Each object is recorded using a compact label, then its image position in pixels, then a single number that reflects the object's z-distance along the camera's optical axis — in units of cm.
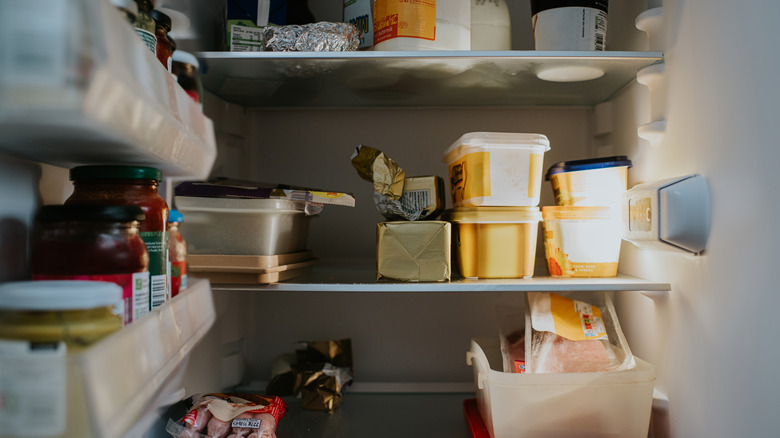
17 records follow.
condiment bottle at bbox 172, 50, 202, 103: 91
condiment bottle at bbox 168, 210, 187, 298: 82
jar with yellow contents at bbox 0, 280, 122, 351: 39
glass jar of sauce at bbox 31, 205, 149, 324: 52
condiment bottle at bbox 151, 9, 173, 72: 74
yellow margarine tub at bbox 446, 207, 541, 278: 122
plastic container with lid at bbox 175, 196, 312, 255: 116
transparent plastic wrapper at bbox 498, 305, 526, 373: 122
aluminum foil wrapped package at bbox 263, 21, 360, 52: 122
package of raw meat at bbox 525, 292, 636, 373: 118
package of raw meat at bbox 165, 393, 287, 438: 107
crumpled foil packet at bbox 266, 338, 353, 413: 143
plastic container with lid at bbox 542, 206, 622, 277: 123
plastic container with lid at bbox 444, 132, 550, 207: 120
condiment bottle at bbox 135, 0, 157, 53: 65
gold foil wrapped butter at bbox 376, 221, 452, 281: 119
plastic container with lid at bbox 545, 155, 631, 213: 124
